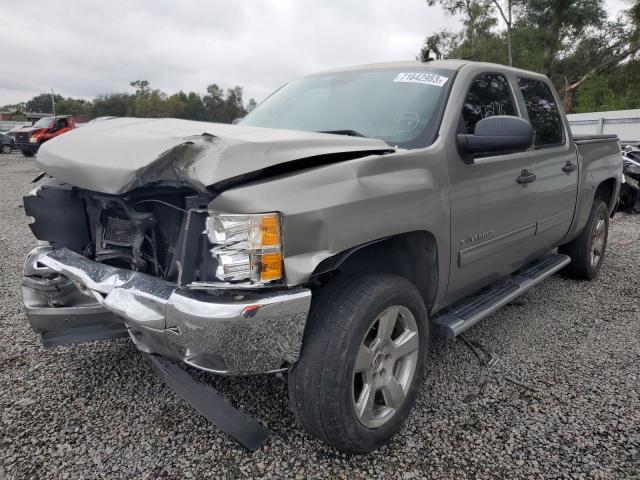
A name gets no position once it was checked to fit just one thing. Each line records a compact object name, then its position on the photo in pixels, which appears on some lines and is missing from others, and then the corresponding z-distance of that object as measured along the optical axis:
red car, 21.19
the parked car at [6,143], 24.51
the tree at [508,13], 30.30
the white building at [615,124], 15.73
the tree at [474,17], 35.00
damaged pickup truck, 1.70
